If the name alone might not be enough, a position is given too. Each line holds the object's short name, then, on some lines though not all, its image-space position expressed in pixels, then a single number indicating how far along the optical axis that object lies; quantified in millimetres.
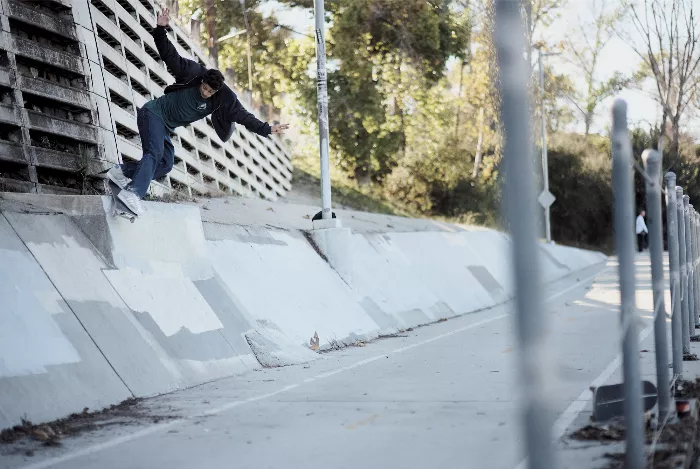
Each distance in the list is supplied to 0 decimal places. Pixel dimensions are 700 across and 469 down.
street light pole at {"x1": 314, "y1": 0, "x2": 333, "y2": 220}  15490
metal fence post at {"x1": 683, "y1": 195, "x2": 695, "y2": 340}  9711
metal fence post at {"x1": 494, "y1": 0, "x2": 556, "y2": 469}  2871
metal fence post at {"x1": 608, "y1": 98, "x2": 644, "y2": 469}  4535
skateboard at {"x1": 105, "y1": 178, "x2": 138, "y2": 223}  9422
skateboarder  9742
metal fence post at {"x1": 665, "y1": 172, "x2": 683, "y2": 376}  7656
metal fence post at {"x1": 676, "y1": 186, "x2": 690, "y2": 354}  8812
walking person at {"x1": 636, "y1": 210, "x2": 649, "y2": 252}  36375
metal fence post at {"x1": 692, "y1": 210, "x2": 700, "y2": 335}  11695
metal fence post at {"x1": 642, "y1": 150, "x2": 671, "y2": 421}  5941
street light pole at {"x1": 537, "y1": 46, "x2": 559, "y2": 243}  40469
